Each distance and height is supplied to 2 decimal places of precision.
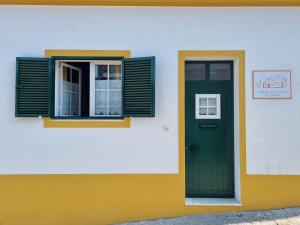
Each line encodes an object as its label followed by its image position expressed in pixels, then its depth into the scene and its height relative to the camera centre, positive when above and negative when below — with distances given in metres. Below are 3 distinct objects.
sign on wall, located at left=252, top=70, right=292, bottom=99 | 5.44 +0.61
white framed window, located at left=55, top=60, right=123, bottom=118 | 5.64 +0.57
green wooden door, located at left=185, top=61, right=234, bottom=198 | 5.79 -0.19
